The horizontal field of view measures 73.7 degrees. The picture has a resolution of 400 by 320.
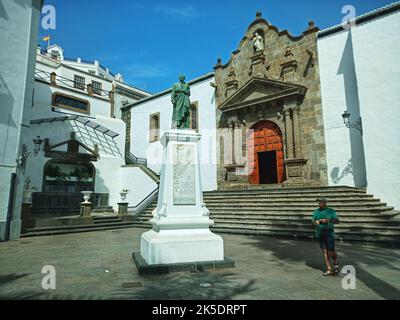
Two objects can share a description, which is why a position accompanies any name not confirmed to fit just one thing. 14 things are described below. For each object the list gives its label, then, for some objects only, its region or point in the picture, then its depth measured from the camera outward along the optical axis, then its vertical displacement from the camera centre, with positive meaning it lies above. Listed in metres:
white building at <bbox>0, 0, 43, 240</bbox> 9.44 +3.70
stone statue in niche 16.62 +9.39
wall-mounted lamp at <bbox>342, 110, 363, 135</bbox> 12.11 +3.27
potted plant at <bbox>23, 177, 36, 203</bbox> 10.34 -0.03
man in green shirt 4.70 -0.66
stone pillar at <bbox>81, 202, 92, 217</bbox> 13.09 -0.70
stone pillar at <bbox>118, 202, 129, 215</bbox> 14.52 -0.74
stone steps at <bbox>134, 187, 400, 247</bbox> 8.45 -0.77
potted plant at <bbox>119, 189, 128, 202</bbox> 15.11 -0.03
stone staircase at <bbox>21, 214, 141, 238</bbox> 10.68 -1.47
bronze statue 6.31 +2.16
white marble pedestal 5.11 -0.49
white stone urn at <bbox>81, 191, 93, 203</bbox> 13.31 -0.02
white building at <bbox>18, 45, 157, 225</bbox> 16.81 +2.87
